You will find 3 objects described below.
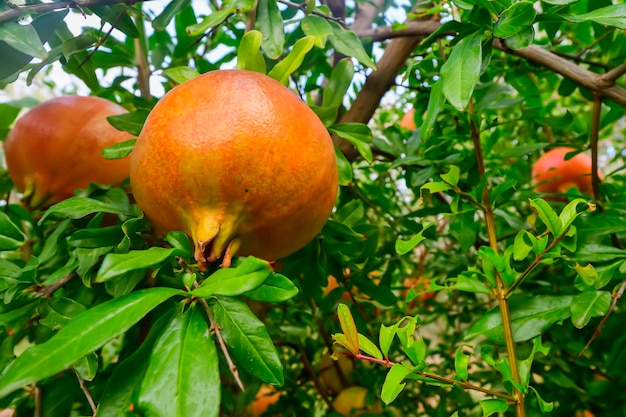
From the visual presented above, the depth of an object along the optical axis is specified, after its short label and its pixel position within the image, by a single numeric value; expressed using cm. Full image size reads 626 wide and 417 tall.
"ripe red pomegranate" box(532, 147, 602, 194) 100
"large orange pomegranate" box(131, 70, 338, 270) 39
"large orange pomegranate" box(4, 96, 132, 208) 62
